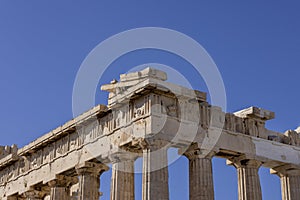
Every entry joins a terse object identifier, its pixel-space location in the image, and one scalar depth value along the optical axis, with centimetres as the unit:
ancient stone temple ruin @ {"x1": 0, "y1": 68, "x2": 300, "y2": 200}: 2569
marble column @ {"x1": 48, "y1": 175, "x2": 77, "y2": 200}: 3181
